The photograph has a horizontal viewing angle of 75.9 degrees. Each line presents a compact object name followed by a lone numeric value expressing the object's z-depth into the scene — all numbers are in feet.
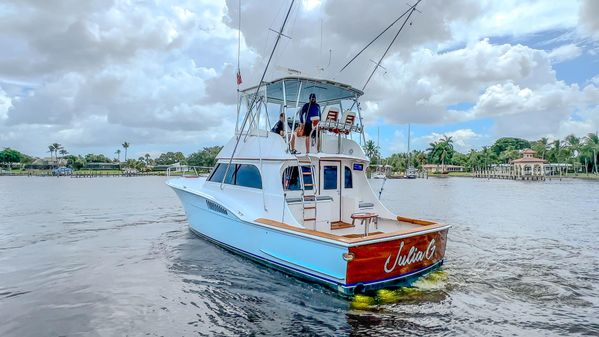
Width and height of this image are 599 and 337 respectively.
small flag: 34.88
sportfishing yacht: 22.39
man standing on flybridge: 31.17
